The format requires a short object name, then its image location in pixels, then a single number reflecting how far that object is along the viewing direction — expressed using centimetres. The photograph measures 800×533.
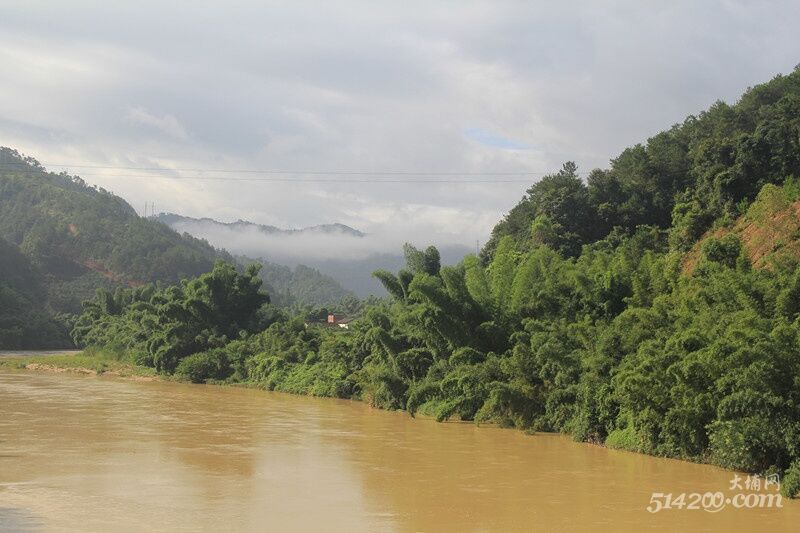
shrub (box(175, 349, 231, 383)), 3553
